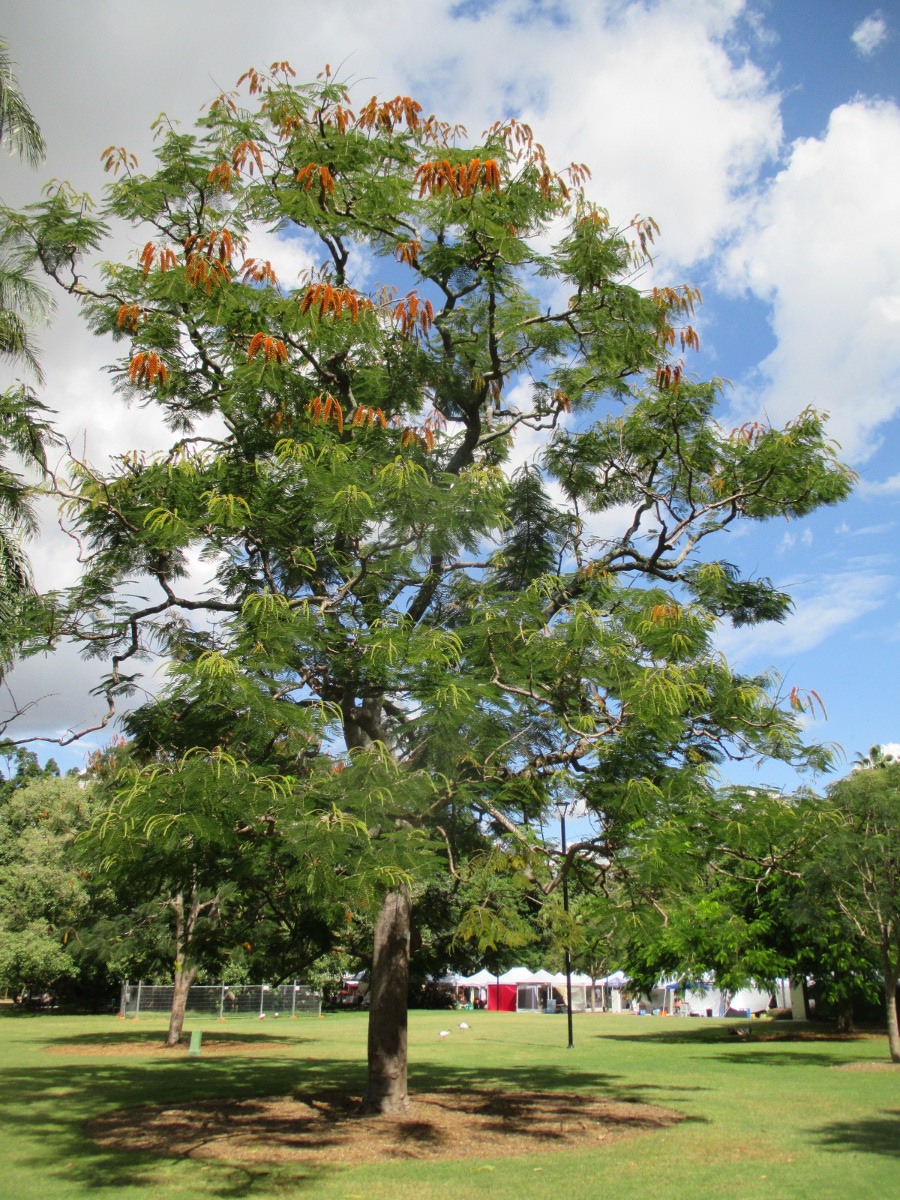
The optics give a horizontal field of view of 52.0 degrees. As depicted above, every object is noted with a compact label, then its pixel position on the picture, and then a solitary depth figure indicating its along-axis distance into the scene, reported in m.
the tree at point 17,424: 9.80
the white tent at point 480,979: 46.97
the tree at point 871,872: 17.02
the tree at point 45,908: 31.73
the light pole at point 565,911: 9.94
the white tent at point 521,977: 50.00
